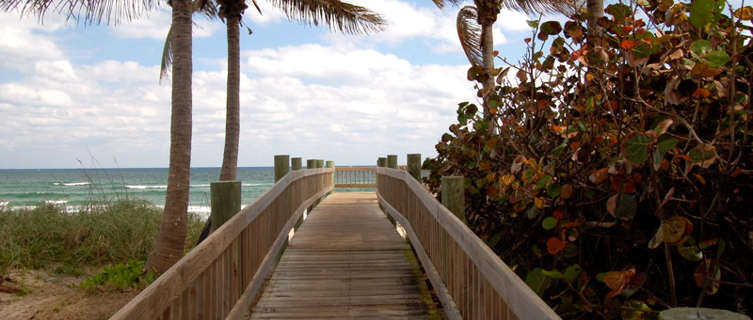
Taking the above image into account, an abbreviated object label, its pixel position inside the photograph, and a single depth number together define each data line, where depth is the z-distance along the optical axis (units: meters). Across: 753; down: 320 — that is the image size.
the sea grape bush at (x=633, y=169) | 2.19
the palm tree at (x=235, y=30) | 10.60
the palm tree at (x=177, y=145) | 7.81
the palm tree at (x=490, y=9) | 13.15
